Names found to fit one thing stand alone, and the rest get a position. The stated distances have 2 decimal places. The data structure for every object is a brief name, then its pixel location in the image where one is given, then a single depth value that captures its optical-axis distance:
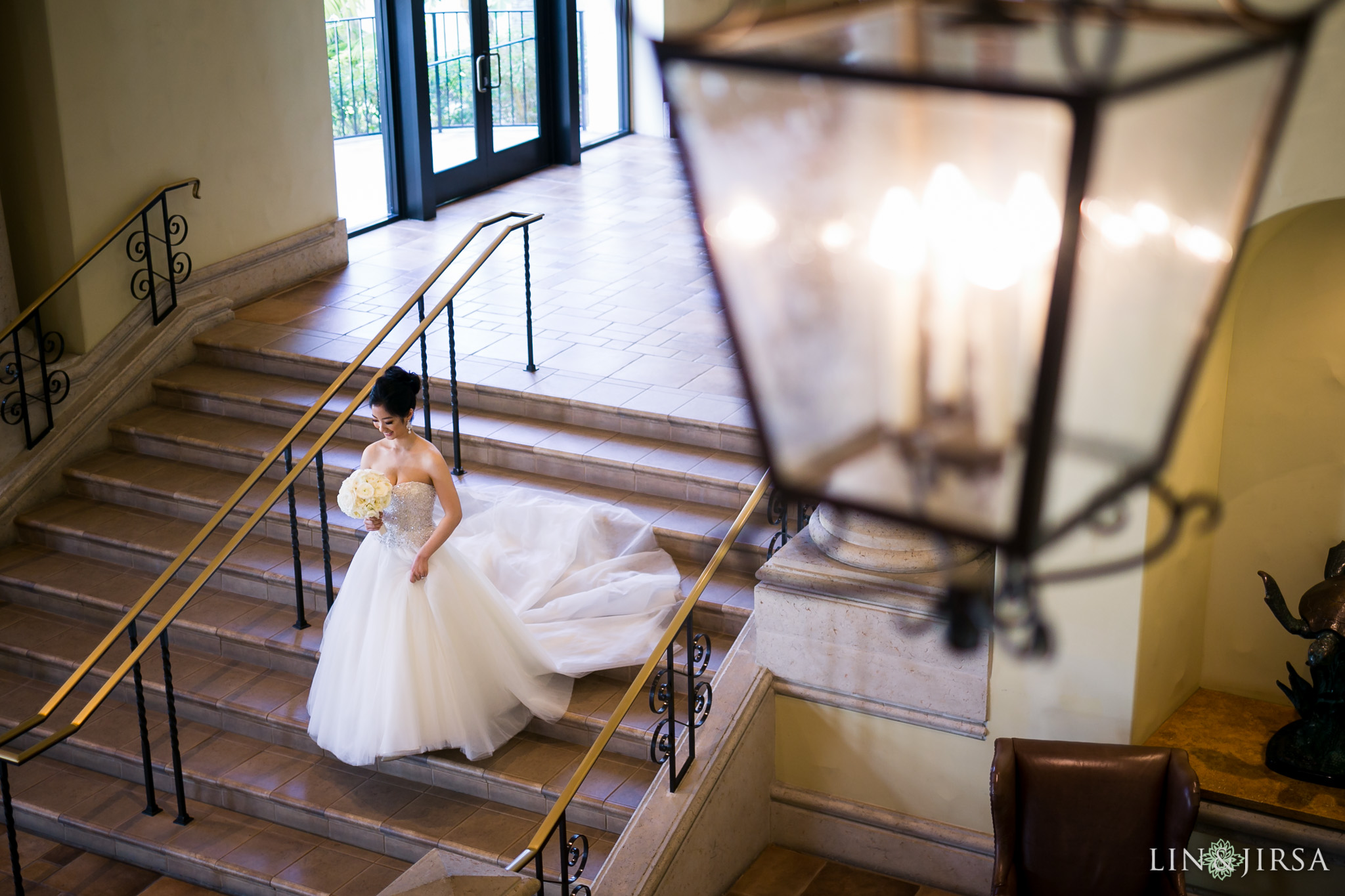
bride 4.68
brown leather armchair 4.09
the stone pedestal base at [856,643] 4.46
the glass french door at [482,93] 10.04
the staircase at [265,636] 4.81
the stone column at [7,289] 6.51
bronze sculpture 4.05
